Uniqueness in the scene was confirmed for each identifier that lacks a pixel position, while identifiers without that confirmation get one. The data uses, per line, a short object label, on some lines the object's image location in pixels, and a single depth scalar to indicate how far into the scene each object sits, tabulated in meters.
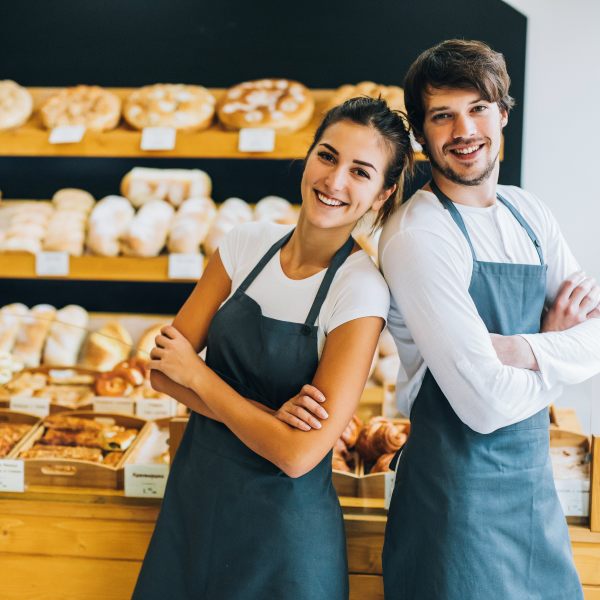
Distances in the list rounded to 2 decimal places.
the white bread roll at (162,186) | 3.03
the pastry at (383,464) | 1.86
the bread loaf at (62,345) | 2.94
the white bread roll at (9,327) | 2.86
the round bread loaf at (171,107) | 2.83
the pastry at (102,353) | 2.91
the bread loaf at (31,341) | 2.89
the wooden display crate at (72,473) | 1.90
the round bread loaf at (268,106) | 2.78
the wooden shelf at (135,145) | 2.67
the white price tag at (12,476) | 1.91
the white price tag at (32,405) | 2.20
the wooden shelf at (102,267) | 2.74
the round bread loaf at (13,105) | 2.93
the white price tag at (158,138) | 2.70
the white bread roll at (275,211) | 2.87
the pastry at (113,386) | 2.43
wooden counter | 1.88
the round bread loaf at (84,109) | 2.86
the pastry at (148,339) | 2.93
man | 1.35
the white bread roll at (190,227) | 2.79
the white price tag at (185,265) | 2.71
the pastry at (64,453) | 1.96
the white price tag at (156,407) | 2.20
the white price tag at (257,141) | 2.66
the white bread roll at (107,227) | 2.81
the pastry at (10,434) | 2.01
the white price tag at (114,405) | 2.22
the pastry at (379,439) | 1.94
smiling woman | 1.37
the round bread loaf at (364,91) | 2.84
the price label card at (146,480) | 1.88
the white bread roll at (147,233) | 2.77
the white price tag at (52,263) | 2.76
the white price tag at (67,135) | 2.74
